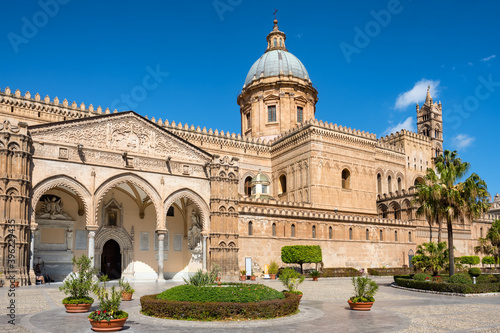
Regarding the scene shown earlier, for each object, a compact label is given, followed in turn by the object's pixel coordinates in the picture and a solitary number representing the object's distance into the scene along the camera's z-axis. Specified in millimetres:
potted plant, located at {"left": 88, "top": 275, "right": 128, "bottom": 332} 10914
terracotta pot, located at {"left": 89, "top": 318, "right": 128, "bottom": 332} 10906
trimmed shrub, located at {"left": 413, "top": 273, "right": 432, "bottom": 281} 24797
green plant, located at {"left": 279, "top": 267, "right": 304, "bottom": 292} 16047
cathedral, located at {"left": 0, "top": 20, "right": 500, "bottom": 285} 27109
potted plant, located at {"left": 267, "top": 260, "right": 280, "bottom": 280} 33750
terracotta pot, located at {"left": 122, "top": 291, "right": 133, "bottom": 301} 17484
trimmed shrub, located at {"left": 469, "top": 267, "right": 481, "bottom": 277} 28497
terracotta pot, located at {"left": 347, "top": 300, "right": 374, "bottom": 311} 14609
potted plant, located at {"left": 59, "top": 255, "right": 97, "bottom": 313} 14065
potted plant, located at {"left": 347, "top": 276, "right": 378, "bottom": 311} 14625
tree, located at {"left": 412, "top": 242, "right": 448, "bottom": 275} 26891
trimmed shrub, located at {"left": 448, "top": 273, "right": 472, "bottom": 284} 22688
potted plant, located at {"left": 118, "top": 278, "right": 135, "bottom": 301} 17484
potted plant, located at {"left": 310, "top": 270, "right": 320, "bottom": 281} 32156
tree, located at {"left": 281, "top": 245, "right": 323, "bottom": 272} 34000
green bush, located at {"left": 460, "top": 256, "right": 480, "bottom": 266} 46406
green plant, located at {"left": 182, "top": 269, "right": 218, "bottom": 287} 15258
